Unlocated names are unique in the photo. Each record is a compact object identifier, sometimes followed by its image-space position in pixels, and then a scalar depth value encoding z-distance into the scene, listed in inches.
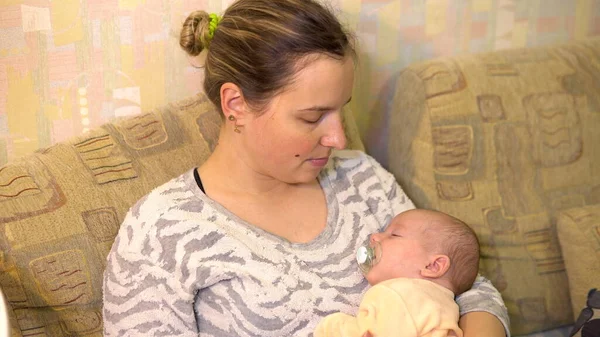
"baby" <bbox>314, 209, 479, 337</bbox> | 53.4
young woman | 54.4
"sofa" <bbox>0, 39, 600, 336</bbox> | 67.0
